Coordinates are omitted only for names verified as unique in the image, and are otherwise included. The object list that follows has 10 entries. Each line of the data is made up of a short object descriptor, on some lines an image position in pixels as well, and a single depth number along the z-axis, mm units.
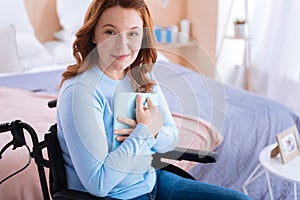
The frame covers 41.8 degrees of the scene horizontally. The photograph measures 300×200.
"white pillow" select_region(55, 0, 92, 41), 2986
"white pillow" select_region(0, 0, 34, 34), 2752
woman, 1014
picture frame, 1605
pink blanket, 1279
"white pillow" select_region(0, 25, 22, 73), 2480
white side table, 1507
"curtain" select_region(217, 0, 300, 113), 2979
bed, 1291
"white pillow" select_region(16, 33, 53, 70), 2673
